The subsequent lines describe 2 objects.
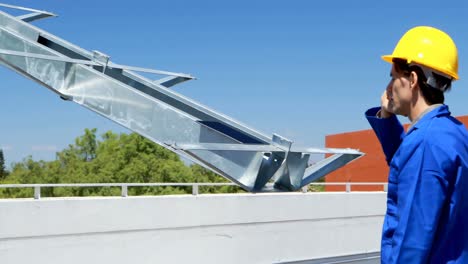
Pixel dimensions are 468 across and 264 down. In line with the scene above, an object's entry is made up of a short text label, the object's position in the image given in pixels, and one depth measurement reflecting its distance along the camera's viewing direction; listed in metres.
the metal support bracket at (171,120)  2.66
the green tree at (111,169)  29.03
